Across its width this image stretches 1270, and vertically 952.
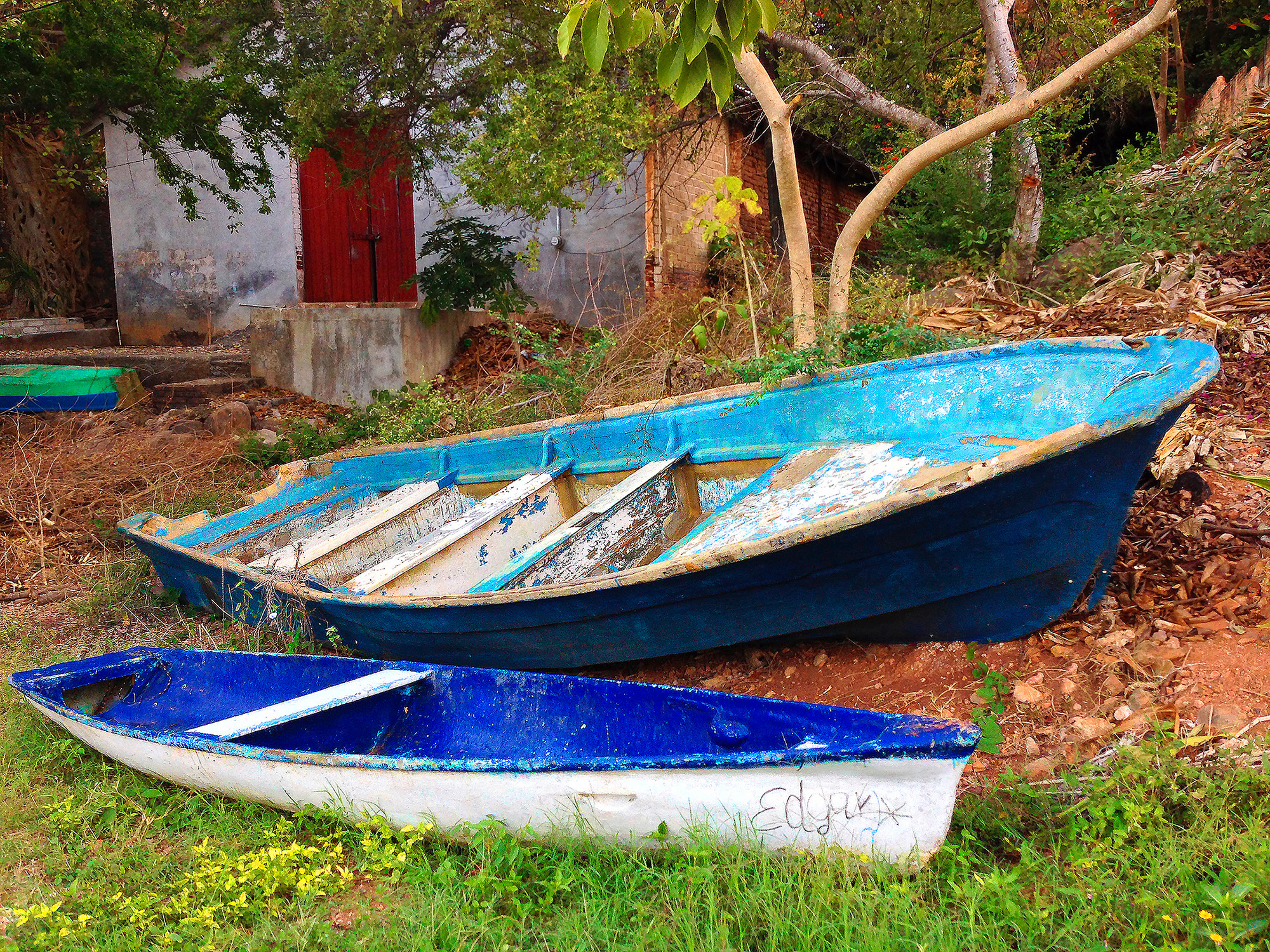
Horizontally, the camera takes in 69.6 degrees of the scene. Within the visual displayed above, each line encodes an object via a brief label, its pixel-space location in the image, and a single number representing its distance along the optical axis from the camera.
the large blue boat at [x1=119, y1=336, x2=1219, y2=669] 3.05
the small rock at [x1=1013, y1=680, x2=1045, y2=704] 3.21
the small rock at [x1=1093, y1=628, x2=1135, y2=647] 3.31
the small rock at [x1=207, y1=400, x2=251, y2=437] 8.38
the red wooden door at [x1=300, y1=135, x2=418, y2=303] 10.98
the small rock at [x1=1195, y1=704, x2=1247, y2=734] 2.79
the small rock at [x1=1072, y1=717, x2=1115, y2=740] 2.96
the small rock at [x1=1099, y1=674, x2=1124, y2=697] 3.11
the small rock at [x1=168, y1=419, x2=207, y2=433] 8.33
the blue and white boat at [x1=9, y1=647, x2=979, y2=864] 2.29
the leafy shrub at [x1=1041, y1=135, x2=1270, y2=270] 7.07
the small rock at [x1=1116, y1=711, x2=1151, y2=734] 2.93
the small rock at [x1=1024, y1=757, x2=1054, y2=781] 2.83
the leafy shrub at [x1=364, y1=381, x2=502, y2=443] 6.67
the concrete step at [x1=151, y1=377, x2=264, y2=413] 9.44
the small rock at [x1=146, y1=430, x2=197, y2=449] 7.59
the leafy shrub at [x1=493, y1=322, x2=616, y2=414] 6.70
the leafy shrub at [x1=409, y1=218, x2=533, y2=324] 9.25
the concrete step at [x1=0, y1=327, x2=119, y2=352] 10.83
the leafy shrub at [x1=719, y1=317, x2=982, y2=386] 4.54
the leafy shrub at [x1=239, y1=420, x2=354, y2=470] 7.60
